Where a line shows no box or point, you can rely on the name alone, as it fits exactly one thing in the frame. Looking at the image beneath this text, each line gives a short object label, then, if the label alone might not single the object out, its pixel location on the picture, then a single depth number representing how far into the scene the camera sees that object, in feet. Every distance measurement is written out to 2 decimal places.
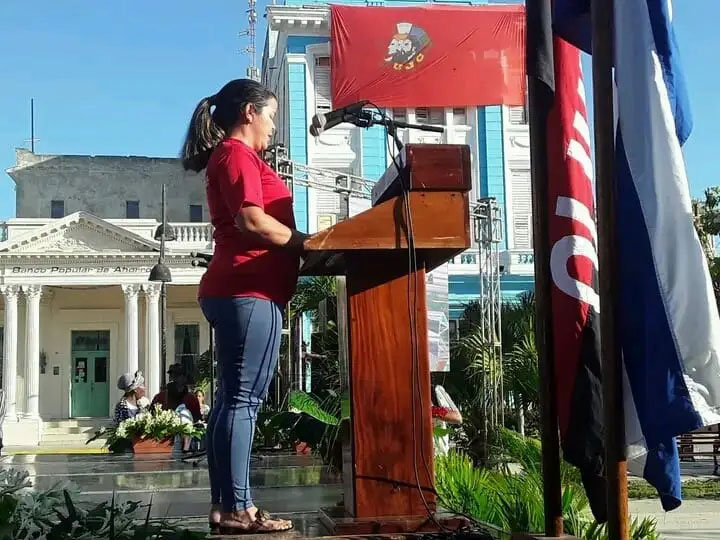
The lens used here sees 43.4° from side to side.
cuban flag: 8.27
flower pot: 31.76
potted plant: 31.65
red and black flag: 9.97
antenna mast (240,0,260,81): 119.75
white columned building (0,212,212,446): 105.40
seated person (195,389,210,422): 50.66
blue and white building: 93.20
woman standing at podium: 9.99
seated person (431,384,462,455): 24.30
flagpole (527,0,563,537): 9.65
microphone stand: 12.90
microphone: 15.08
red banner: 91.45
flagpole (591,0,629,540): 8.49
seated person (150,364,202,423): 41.37
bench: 50.24
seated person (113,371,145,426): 41.55
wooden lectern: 10.18
